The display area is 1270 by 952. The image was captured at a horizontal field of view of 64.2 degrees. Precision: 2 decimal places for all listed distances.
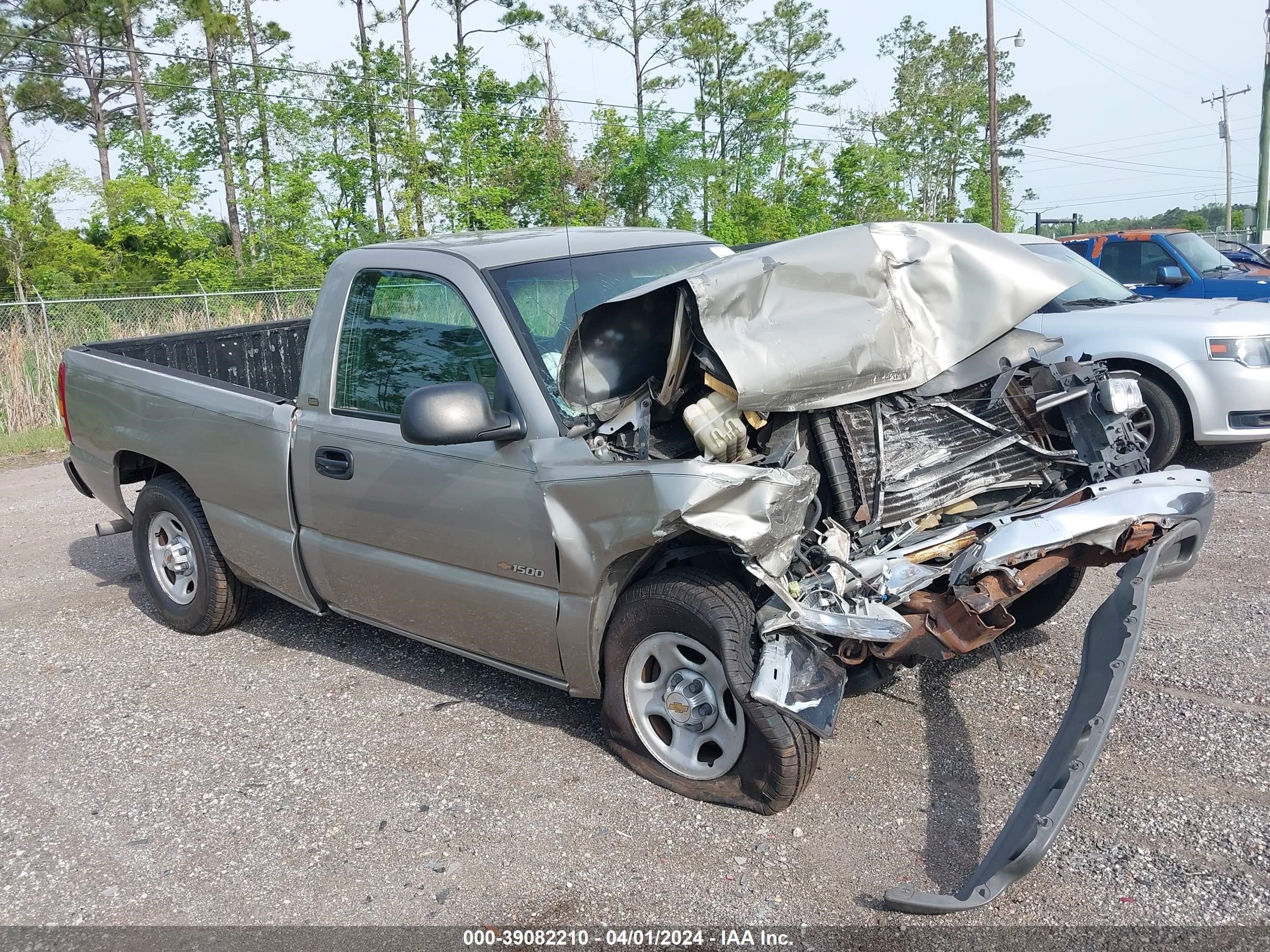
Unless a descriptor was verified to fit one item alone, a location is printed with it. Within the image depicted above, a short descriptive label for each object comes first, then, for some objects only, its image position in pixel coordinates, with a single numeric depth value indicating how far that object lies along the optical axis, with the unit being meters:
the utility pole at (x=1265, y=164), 30.28
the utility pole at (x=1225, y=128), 47.62
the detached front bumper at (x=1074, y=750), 2.70
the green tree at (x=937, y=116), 33.34
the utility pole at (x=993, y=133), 27.02
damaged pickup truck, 3.24
